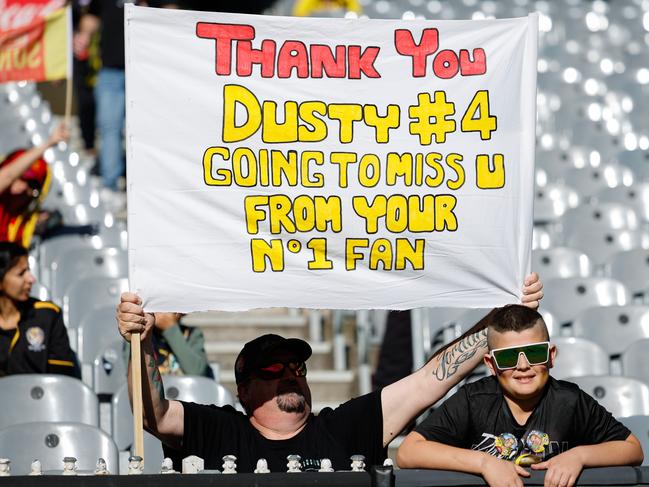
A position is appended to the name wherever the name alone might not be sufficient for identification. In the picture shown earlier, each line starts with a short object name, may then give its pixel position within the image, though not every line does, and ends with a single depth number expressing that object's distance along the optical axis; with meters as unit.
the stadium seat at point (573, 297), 14.30
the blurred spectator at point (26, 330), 11.35
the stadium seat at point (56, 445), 9.22
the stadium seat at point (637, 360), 12.17
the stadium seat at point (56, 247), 15.38
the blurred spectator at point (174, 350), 11.34
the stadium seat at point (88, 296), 13.62
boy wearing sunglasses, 7.00
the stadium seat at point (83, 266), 14.63
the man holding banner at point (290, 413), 7.90
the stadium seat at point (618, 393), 10.77
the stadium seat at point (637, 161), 20.58
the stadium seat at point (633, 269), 15.41
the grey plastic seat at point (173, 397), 10.49
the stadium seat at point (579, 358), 12.09
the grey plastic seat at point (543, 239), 17.03
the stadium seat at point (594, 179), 19.50
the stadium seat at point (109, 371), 11.69
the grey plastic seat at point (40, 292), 13.40
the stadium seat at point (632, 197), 18.38
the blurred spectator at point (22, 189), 14.23
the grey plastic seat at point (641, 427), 9.52
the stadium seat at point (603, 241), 16.70
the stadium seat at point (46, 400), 10.34
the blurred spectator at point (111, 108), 19.09
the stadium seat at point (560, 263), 15.66
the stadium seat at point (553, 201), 18.06
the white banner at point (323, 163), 7.78
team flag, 15.23
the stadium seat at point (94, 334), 12.49
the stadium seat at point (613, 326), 13.32
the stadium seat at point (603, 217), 17.27
